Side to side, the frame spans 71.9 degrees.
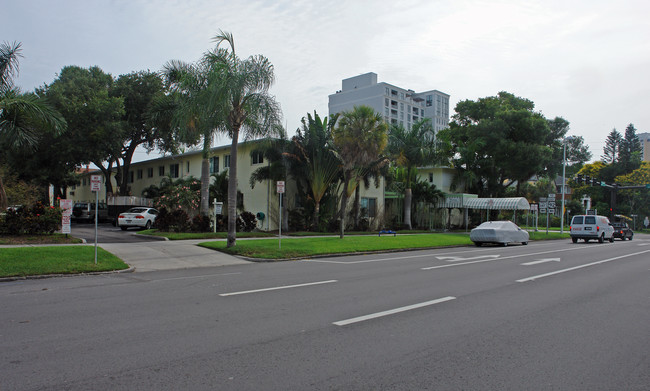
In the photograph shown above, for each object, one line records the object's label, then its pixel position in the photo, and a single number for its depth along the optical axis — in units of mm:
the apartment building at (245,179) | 28422
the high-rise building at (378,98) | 99625
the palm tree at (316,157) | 27469
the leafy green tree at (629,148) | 71375
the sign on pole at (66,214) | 13914
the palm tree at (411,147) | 34219
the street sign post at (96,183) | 12253
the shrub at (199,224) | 23547
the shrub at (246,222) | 25269
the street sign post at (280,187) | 17142
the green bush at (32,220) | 17500
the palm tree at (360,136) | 22938
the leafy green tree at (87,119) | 32125
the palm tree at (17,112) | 17672
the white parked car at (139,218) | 27188
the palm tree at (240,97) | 16750
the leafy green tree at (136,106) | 36875
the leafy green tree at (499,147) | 42906
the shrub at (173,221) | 23359
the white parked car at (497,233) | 23484
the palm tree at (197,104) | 16484
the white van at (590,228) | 28953
